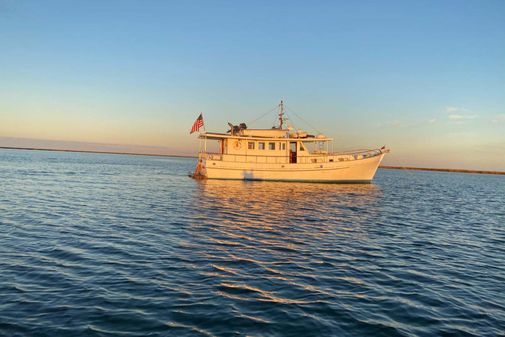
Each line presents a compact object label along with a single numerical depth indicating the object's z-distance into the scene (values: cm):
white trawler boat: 3928
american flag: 3656
